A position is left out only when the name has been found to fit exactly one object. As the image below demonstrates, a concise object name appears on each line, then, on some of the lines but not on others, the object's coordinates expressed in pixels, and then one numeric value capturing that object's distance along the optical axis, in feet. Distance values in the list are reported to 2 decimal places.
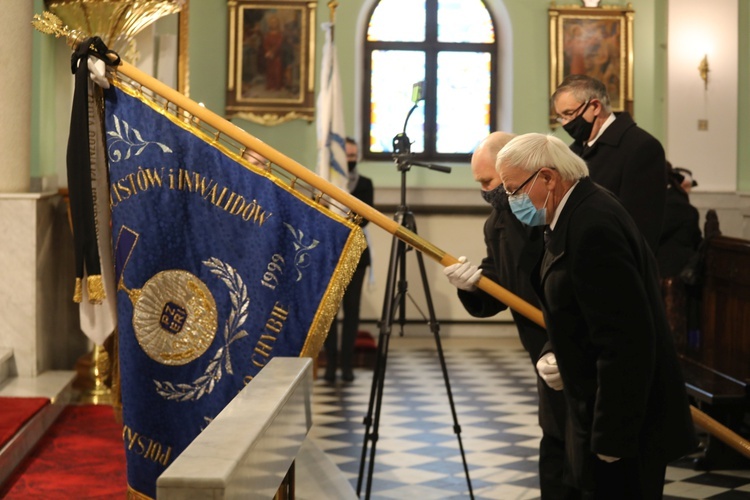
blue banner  15.38
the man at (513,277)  13.64
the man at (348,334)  32.19
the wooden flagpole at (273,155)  14.69
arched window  44.34
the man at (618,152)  15.47
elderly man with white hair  10.41
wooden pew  22.16
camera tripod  17.66
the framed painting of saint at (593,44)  43.32
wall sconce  42.24
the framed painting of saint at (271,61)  42.24
